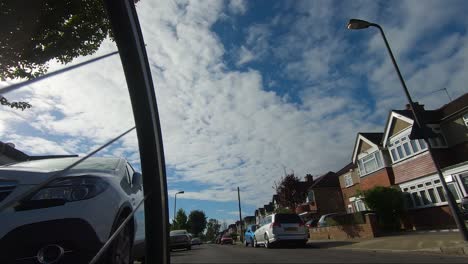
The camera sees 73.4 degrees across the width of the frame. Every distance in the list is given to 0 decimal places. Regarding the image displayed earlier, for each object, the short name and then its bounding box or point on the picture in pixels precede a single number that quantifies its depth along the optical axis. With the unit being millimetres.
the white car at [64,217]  2111
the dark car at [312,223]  32619
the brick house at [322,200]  45406
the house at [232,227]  120512
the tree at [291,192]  40312
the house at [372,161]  24547
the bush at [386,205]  20547
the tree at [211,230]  118312
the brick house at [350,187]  30594
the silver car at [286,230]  15227
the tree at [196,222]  97250
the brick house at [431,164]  18453
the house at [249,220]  104450
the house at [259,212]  85300
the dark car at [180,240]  19531
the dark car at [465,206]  14090
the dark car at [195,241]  38019
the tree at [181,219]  68712
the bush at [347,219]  17984
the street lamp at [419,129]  9191
